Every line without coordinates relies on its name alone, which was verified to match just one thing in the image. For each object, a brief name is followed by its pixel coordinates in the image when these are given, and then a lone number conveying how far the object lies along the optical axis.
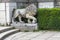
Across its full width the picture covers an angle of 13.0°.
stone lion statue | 17.58
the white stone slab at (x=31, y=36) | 14.24
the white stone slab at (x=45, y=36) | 14.24
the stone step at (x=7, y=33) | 13.97
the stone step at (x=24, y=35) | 14.25
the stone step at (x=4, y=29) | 15.50
